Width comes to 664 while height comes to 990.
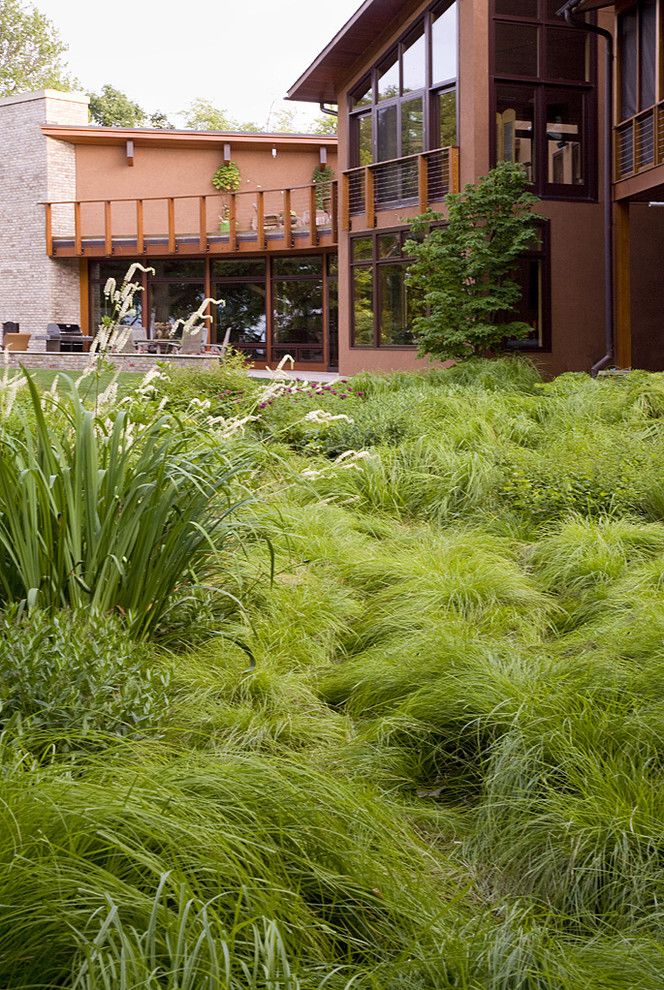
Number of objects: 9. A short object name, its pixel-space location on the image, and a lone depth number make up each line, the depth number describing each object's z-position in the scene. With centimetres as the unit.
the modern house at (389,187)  1716
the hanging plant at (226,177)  2894
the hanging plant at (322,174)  2868
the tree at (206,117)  5616
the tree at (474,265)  1580
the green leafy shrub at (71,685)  317
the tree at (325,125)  5159
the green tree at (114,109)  5528
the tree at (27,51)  4784
